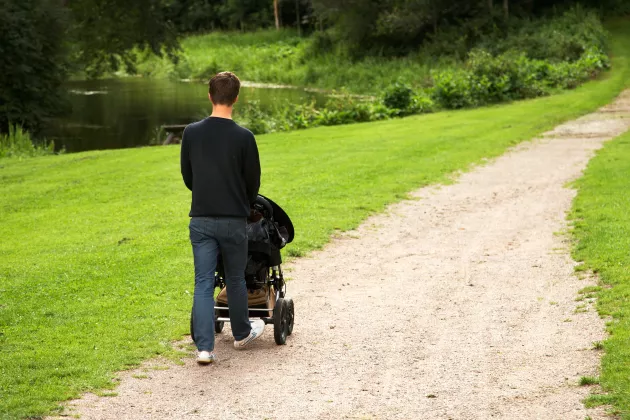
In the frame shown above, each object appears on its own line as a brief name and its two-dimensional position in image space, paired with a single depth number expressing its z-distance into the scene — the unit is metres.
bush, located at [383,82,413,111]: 31.75
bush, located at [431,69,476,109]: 32.31
